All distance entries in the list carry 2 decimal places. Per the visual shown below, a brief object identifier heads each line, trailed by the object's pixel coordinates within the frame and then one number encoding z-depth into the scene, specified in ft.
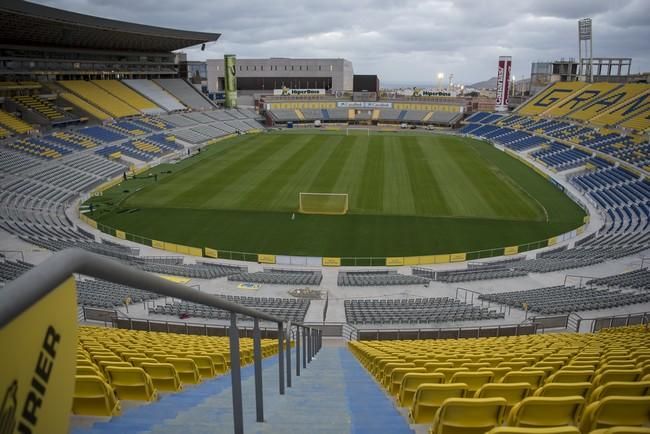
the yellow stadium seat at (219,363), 26.73
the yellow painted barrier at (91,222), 110.11
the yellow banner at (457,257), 92.63
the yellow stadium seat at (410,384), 18.77
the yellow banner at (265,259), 92.17
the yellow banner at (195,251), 95.91
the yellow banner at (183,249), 96.32
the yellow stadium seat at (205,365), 24.36
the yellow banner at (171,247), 97.25
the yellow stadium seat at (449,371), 20.79
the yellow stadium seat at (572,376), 17.16
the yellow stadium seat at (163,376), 19.10
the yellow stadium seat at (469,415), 12.30
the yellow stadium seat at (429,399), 15.74
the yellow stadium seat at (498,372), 19.12
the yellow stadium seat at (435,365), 22.65
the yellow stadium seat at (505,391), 14.69
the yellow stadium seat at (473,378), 17.94
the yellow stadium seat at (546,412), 12.05
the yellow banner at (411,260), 90.99
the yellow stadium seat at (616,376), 16.10
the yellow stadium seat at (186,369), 22.02
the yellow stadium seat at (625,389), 13.20
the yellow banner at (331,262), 90.12
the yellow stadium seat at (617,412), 11.64
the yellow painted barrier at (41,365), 4.65
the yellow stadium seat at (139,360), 19.39
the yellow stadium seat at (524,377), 17.51
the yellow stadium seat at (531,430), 8.84
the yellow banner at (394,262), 91.25
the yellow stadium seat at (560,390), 14.25
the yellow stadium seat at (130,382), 16.53
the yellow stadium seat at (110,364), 17.34
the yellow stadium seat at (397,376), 21.73
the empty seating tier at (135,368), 13.91
